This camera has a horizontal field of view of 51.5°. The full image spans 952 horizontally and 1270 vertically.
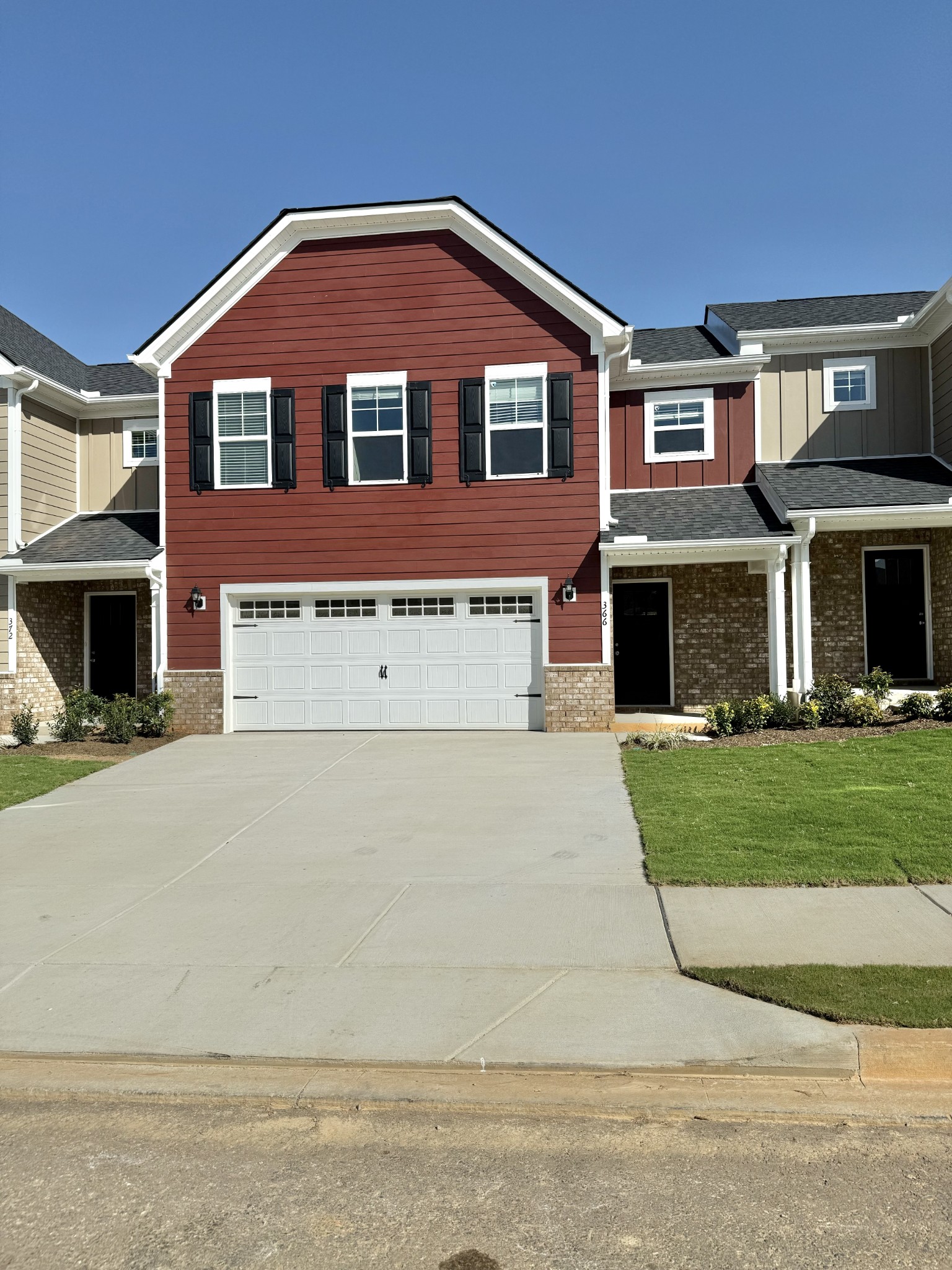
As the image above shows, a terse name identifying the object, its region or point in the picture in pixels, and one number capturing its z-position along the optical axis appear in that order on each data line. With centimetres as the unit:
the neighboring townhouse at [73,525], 1727
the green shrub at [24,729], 1579
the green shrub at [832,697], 1448
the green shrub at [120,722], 1553
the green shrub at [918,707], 1416
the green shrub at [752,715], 1441
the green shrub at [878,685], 1489
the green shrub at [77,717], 1590
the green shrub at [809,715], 1426
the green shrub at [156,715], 1598
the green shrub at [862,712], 1417
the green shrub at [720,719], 1433
